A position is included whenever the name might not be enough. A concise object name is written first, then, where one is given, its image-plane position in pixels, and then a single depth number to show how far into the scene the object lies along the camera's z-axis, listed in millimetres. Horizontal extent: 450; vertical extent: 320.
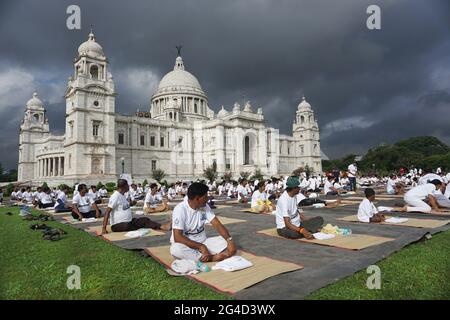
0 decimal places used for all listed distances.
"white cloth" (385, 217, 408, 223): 8468
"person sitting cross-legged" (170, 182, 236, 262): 5020
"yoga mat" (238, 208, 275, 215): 12078
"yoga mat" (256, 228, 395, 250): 6051
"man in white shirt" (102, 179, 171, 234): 7980
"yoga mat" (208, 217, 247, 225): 10036
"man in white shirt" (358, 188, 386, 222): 8625
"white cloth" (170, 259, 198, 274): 4562
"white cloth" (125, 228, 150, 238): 7551
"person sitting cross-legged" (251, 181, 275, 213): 12258
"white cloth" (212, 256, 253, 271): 4602
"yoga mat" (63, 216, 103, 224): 10586
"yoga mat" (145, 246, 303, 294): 4043
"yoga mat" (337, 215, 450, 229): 7874
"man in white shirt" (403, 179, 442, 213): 10172
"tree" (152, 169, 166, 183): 44034
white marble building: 43094
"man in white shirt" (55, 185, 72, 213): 14328
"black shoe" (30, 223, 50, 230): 9020
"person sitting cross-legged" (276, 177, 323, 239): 6848
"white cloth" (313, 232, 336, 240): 6716
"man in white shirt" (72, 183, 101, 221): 11016
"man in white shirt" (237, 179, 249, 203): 17531
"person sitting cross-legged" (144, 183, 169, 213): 13023
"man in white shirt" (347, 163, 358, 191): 22578
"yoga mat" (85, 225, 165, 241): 7406
